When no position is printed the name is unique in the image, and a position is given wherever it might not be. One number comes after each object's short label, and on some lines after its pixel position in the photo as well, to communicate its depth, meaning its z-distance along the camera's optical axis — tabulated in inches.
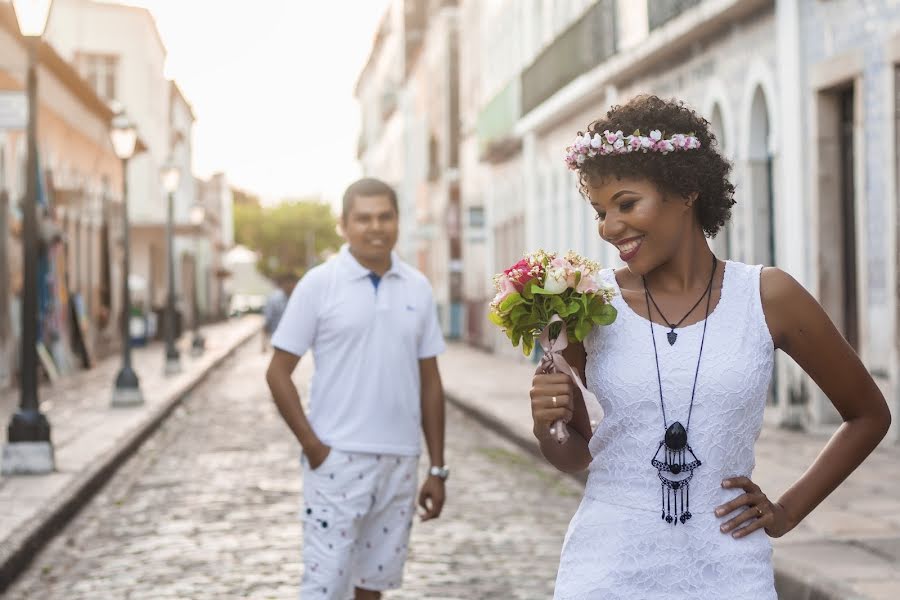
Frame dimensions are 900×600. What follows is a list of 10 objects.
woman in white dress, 125.0
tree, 5152.6
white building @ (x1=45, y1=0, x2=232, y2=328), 2004.2
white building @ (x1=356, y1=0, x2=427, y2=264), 2383.1
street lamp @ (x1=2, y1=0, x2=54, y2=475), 487.8
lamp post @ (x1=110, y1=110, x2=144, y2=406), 797.9
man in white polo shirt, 218.5
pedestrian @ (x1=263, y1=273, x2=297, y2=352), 979.3
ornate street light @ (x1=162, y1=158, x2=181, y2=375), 1115.3
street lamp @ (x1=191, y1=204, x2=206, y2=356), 1459.2
